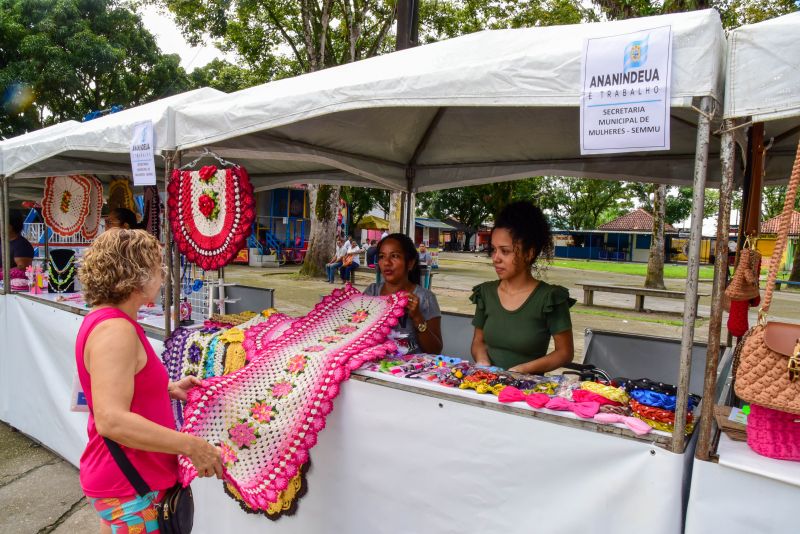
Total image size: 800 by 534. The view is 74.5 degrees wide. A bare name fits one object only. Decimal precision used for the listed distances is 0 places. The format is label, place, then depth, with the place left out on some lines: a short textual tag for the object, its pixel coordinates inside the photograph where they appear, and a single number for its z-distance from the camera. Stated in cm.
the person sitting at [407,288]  312
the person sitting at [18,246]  518
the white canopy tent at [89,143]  290
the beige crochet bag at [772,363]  128
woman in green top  255
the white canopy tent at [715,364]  134
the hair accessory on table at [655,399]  177
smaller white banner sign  287
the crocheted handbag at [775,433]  140
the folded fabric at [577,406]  165
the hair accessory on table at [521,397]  174
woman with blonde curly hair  144
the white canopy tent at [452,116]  161
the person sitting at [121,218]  440
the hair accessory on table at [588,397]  175
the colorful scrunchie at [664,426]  161
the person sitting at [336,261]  1494
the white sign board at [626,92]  146
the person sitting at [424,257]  1272
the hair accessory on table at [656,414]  167
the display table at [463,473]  156
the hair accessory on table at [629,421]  157
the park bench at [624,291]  925
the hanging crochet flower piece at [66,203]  481
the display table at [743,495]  135
